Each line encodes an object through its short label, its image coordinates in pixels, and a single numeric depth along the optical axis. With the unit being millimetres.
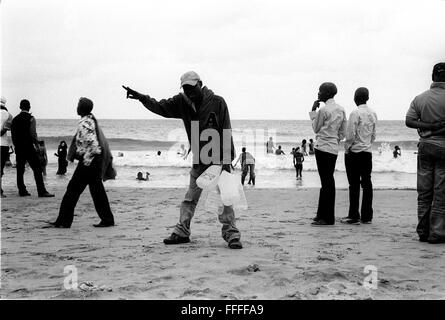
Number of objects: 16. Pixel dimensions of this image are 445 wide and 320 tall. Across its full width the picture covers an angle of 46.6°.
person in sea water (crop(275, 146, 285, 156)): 27009
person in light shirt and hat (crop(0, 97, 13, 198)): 9766
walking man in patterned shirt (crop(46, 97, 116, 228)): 6602
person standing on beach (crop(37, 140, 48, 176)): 13665
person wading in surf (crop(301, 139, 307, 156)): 24467
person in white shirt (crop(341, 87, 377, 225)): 7027
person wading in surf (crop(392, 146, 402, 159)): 29112
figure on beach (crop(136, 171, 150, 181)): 17578
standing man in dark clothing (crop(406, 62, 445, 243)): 5547
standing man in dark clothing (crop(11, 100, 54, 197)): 9617
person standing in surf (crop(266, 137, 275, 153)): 29689
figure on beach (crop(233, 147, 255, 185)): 15135
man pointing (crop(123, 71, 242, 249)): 5262
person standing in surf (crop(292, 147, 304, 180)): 17278
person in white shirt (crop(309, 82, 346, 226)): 6836
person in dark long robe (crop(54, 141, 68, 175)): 18812
